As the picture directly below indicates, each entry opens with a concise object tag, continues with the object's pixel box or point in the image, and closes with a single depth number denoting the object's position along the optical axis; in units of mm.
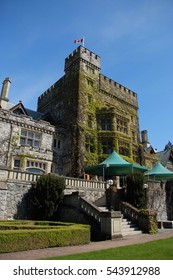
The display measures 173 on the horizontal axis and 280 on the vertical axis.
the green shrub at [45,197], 15214
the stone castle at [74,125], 25422
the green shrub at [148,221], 15163
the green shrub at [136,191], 18422
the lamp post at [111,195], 17550
